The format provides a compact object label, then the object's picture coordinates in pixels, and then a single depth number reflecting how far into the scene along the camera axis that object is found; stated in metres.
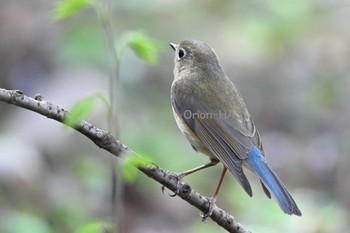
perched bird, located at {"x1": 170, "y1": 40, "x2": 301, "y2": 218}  7.94
